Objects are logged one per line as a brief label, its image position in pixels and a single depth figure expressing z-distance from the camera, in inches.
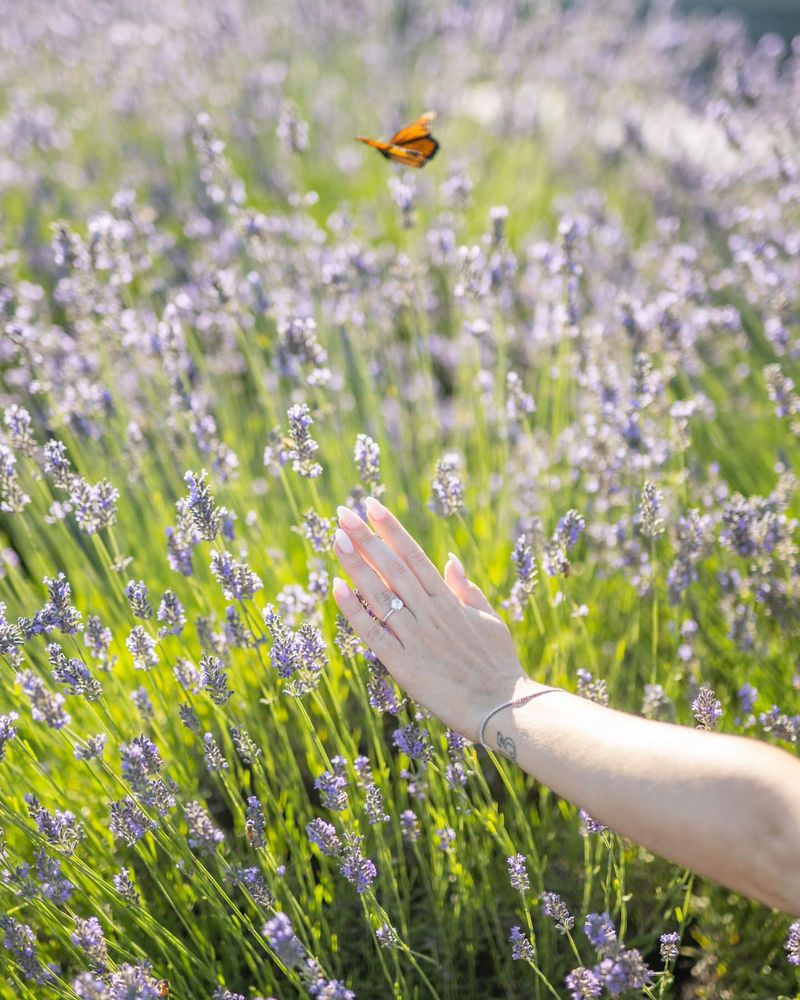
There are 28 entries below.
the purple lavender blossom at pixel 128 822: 68.1
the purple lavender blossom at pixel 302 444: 73.0
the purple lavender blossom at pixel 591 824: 67.1
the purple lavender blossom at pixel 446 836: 73.9
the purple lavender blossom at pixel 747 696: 86.9
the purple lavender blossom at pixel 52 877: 67.6
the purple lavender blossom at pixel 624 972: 58.7
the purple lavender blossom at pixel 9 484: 74.5
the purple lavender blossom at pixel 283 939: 56.4
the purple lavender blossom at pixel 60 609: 67.4
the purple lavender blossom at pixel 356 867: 65.6
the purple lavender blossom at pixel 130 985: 59.4
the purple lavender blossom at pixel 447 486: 78.8
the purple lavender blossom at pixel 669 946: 64.0
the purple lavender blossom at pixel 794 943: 63.9
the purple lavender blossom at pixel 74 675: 66.4
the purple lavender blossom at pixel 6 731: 65.2
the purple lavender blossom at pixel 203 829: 65.6
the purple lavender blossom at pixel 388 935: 65.5
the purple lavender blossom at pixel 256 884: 63.5
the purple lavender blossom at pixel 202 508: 68.6
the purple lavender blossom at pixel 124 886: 68.0
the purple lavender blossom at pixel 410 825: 74.6
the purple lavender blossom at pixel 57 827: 65.7
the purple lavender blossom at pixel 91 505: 73.7
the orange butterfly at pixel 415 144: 90.3
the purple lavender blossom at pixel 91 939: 62.5
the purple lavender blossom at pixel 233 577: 68.9
